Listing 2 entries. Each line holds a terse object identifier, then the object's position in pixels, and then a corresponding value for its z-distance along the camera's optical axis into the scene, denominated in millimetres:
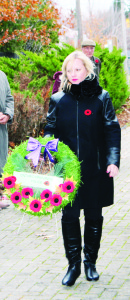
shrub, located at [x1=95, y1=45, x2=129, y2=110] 16062
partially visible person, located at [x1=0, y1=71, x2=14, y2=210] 6488
